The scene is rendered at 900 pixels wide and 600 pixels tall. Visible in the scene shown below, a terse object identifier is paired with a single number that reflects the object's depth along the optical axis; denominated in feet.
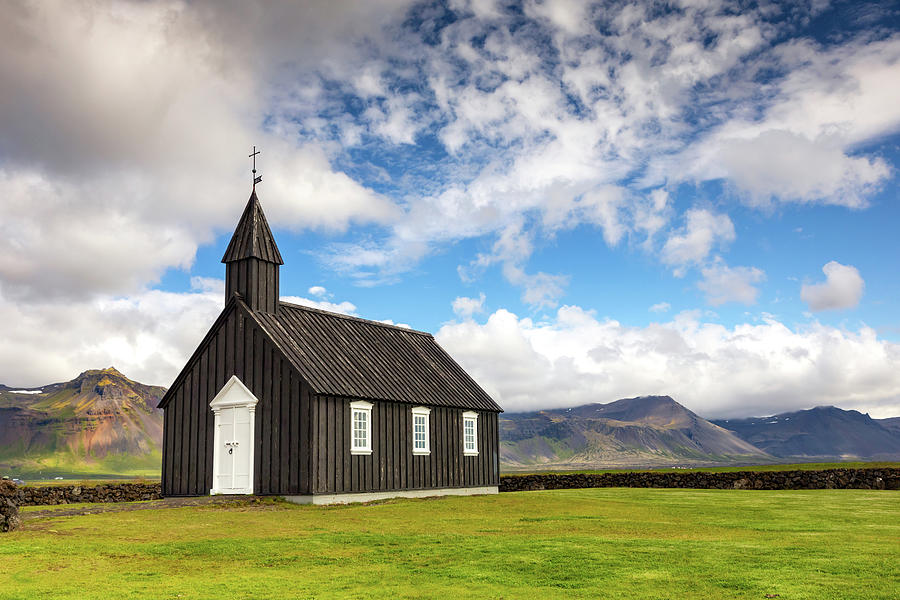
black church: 93.15
